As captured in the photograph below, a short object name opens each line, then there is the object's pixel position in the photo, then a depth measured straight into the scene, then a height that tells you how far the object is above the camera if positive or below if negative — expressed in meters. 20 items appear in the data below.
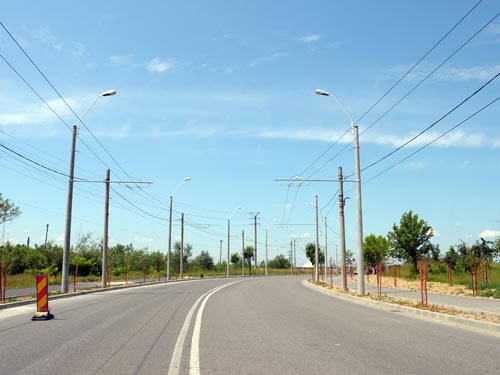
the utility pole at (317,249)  44.58 +1.26
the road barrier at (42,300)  13.47 -0.96
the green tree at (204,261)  116.31 +0.60
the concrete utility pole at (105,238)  31.88 +1.66
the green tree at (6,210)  60.62 +6.47
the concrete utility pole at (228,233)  71.31 +4.29
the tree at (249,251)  136.50 +3.32
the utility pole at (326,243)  46.33 +1.92
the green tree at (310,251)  102.94 +2.45
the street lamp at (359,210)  23.88 +2.52
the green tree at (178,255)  98.71 +1.90
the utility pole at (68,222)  24.97 +2.09
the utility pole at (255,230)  97.25 +6.39
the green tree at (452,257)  48.53 +0.54
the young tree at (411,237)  54.69 +2.78
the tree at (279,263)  168.12 +0.10
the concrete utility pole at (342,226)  28.76 +2.09
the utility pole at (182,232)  56.86 +3.65
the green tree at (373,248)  78.84 +2.33
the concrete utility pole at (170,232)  49.62 +3.09
